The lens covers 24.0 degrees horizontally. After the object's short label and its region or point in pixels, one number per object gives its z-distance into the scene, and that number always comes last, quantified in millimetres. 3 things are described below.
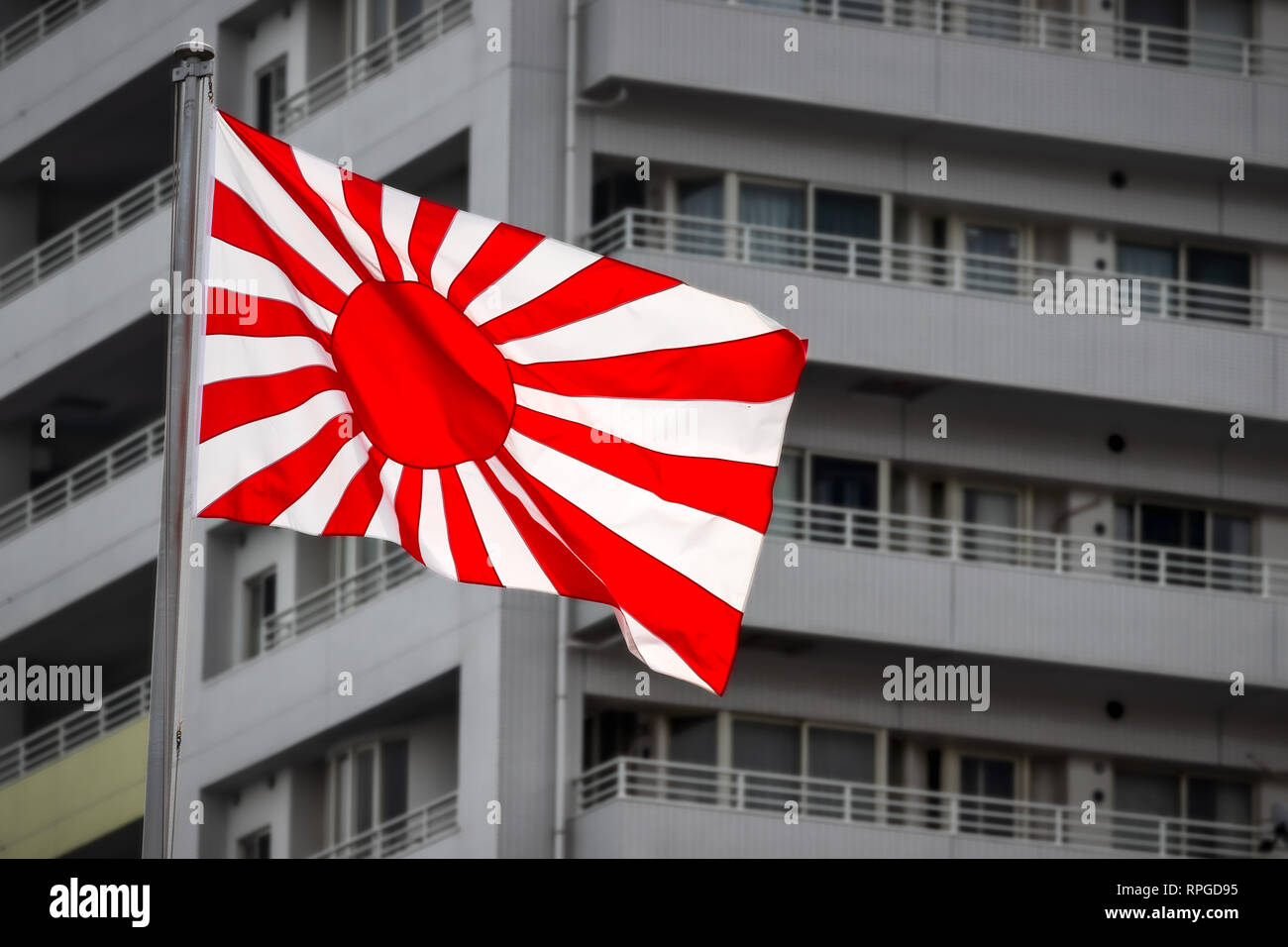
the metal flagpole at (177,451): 16359
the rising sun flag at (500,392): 18188
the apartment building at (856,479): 39094
